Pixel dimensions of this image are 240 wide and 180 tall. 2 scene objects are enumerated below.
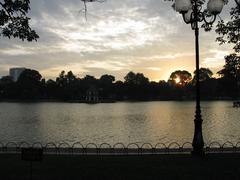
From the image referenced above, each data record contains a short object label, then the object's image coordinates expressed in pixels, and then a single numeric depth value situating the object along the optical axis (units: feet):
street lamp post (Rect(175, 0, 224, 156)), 28.34
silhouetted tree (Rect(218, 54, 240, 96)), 42.02
